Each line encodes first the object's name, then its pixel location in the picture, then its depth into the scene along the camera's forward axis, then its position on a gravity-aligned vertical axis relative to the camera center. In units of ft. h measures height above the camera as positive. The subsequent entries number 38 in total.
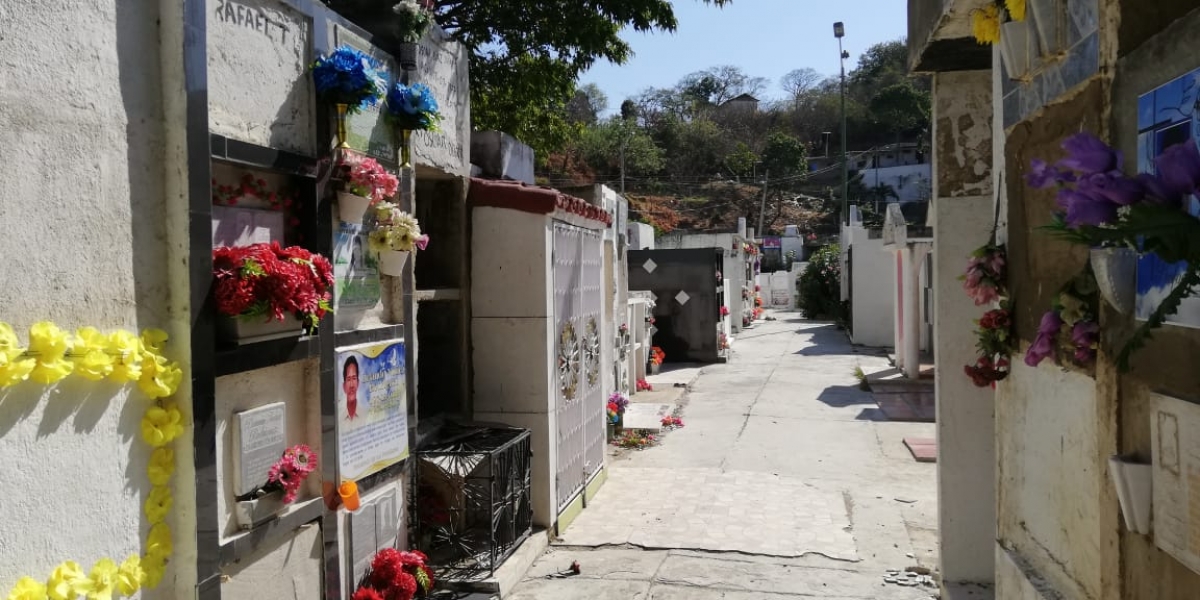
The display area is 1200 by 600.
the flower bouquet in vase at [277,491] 12.41 -2.99
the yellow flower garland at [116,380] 8.56 -1.09
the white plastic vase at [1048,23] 11.05 +3.42
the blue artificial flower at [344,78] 14.25 +3.64
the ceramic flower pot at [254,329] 11.81 -0.52
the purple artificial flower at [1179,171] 5.97 +0.77
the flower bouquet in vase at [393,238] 16.12 +1.05
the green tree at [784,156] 184.55 +28.49
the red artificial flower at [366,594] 15.23 -5.43
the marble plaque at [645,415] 37.91 -6.01
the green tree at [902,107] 188.24 +39.53
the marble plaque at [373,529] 15.88 -4.64
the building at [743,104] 220.02 +48.09
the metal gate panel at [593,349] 26.58 -1.93
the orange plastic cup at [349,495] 14.62 -3.49
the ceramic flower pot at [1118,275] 8.69 +0.06
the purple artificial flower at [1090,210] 6.43 +0.54
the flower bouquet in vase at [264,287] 11.43 +0.10
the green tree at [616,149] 165.99 +27.66
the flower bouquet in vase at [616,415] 36.17 -5.39
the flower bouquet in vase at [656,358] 57.77 -4.82
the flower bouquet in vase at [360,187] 14.99 +1.89
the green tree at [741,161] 186.70 +27.84
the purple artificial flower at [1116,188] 6.21 +0.68
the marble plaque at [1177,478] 7.82 -1.91
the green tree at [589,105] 184.75 +41.81
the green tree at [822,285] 100.53 +0.03
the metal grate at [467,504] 18.90 -4.91
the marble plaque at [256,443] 12.35 -2.25
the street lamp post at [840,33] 112.68 +33.60
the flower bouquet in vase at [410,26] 17.21 +5.45
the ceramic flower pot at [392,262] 16.62 +0.60
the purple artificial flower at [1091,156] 6.54 +0.97
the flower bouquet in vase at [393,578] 16.06 -5.47
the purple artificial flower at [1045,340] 10.19 -0.70
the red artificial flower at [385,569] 16.17 -5.31
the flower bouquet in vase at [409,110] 16.66 +3.61
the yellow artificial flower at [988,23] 13.12 +4.04
